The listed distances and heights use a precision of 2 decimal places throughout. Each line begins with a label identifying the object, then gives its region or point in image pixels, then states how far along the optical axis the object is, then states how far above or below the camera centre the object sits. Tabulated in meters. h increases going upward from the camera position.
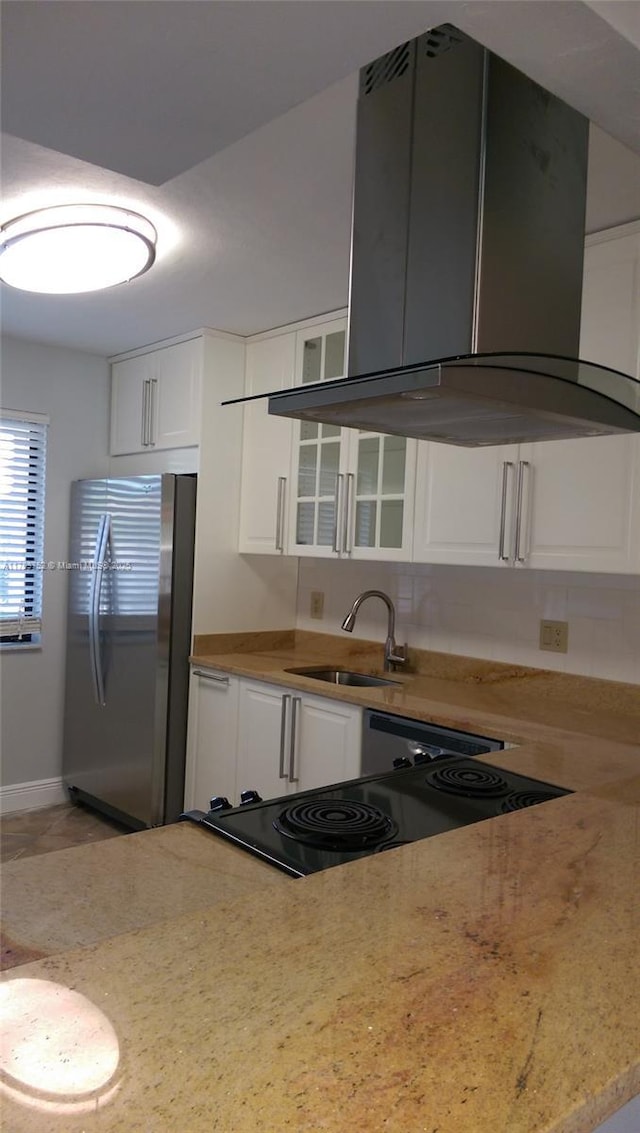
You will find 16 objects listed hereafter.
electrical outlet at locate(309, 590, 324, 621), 3.94 -0.20
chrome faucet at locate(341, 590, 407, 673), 3.36 -0.34
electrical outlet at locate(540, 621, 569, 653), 2.91 -0.22
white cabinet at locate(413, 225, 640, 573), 2.39 +0.27
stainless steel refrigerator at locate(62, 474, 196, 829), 3.62 -0.40
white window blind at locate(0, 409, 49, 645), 4.07 +0.13
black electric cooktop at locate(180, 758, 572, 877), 1.40 -0.47
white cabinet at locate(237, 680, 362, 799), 2.93 -0.67
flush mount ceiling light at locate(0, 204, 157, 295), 2.47 +0.95
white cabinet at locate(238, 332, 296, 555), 3.66 +0.48
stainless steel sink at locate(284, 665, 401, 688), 3.47 -0.47
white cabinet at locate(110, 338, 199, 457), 3.77 +0.75
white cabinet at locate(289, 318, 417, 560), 3.18 +0.33
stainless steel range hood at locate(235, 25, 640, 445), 1.41 +0.57
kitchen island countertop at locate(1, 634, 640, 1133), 0.67 -0.43
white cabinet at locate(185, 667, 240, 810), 3.49 -0.77
